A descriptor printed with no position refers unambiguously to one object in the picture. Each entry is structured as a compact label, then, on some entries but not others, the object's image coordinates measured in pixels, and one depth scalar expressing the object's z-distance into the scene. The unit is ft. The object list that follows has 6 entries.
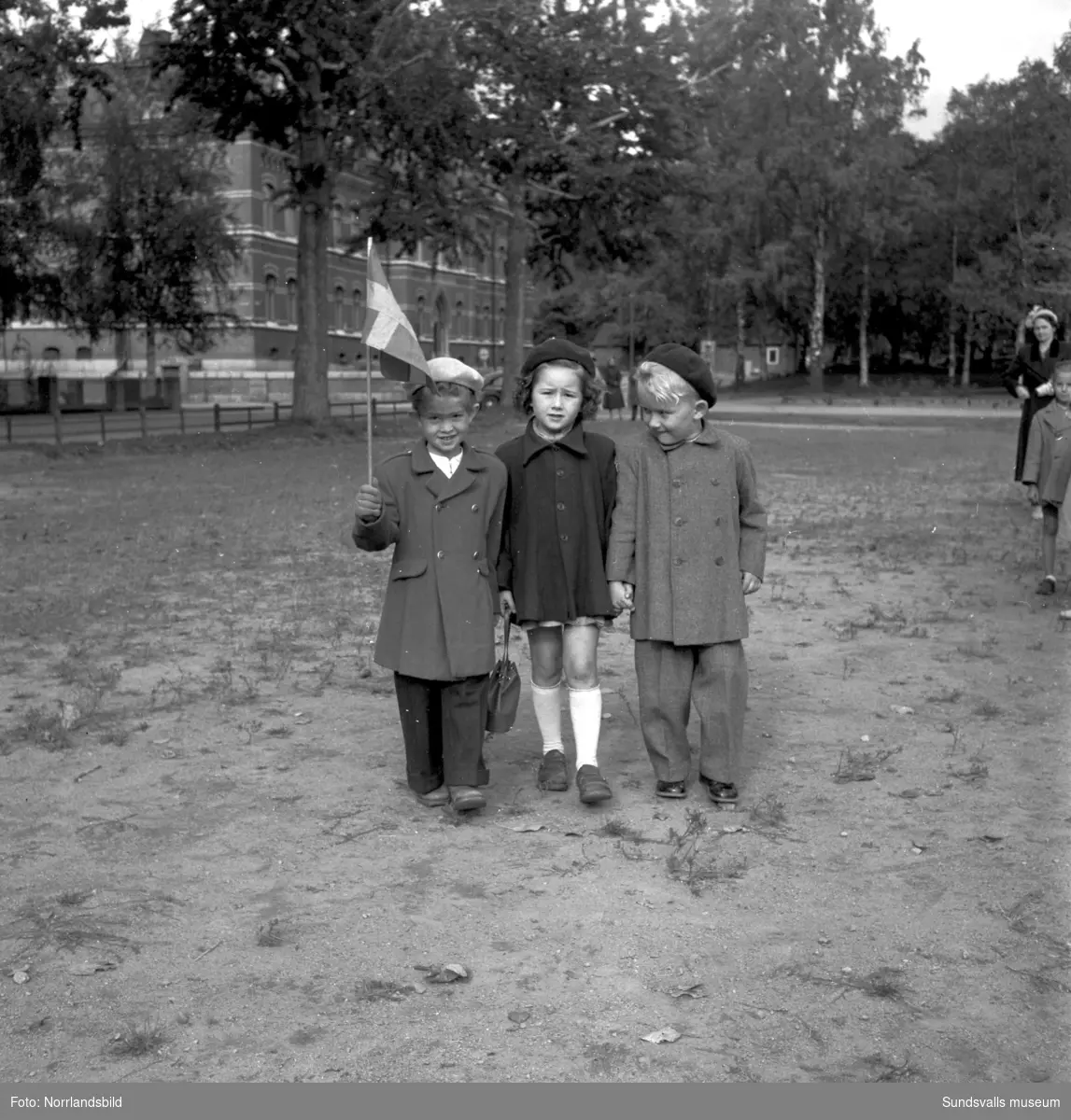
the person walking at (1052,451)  34.14
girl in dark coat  18.98
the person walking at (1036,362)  43.06
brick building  173.68
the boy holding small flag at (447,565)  18.60
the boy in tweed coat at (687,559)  18.95
